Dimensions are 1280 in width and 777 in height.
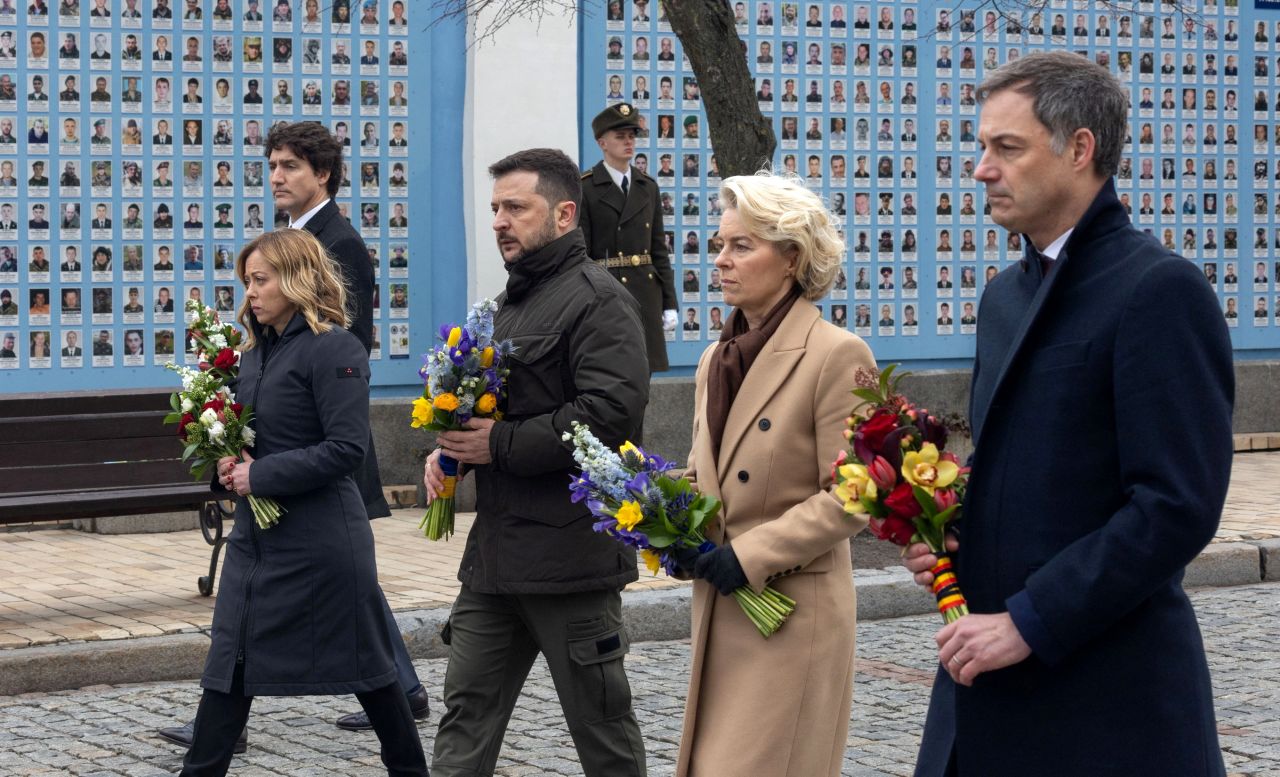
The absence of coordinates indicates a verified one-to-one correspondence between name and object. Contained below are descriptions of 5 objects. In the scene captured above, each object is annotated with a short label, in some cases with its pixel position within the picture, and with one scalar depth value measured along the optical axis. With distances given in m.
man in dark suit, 12.98
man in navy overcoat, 5.45
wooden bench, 16.95
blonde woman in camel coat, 7.95
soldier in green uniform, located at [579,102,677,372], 21.16
